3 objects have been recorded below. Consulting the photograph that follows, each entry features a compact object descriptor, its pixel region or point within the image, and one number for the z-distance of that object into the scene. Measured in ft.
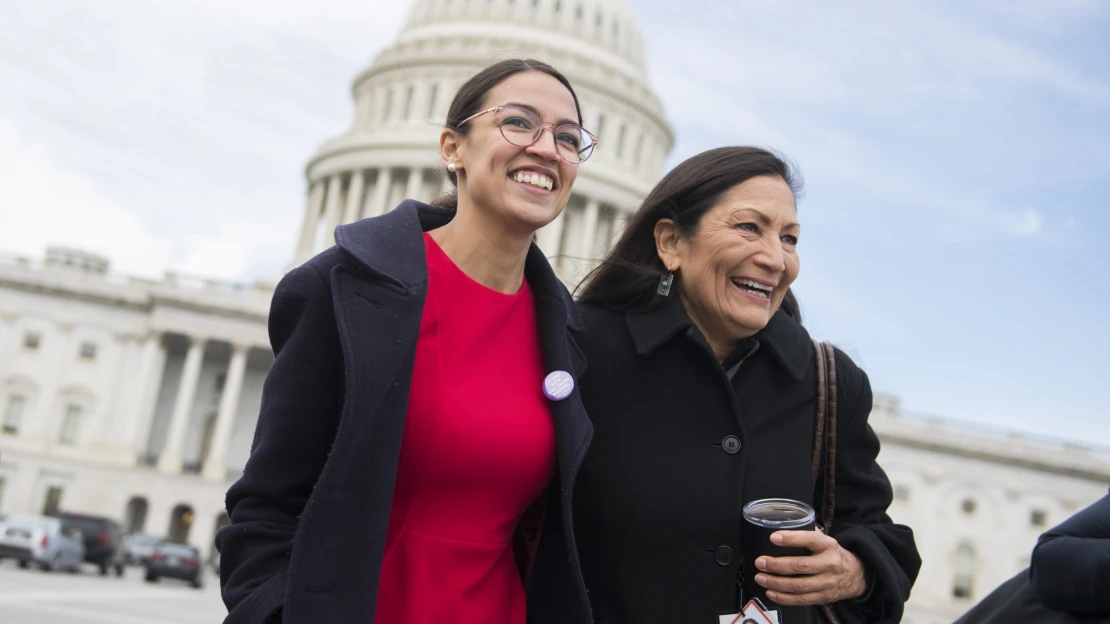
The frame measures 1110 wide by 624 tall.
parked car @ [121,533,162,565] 118.86
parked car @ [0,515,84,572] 81.05
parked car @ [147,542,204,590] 98.07
